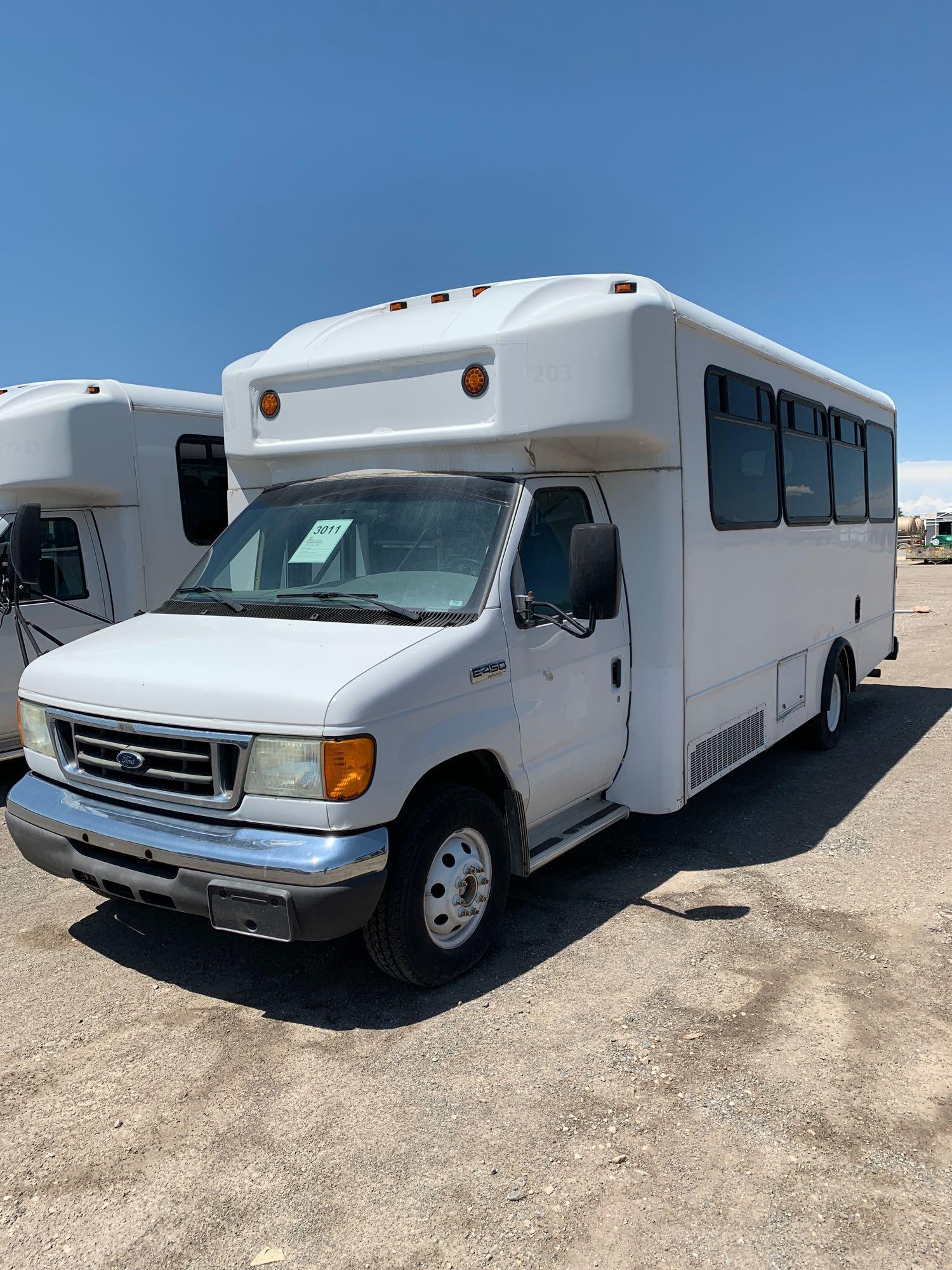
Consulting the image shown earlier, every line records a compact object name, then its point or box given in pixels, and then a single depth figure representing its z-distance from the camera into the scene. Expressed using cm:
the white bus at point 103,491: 754
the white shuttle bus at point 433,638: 379
